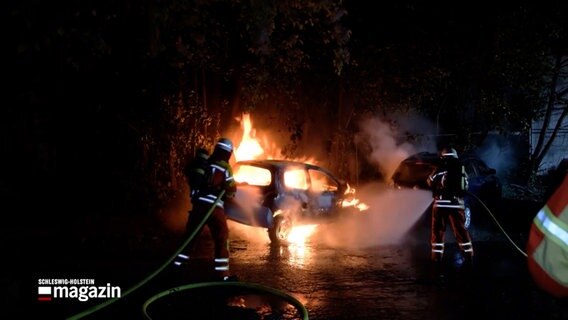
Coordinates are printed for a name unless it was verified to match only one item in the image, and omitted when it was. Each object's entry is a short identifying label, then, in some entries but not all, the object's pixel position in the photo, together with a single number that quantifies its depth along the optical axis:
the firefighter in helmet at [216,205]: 7.07
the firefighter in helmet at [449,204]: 8.68
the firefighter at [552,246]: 2.32
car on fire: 9.85
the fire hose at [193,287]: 5.20
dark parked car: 12.75
